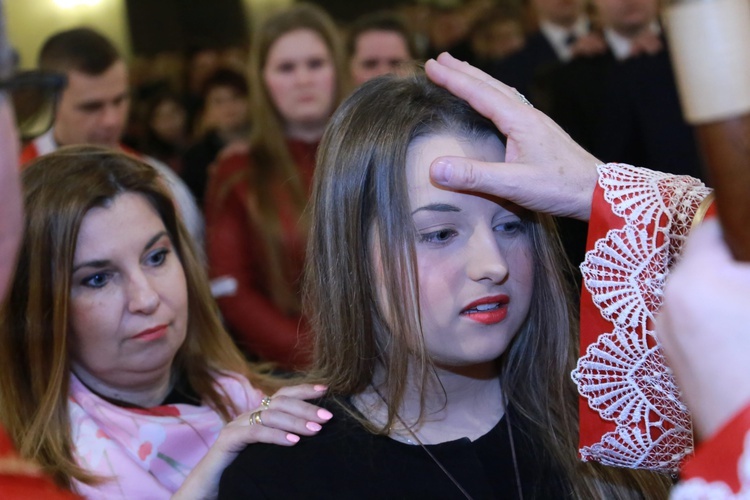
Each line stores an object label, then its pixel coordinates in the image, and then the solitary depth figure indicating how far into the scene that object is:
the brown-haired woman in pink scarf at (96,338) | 1.74
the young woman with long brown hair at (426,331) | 1.37
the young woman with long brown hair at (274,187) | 2.57
